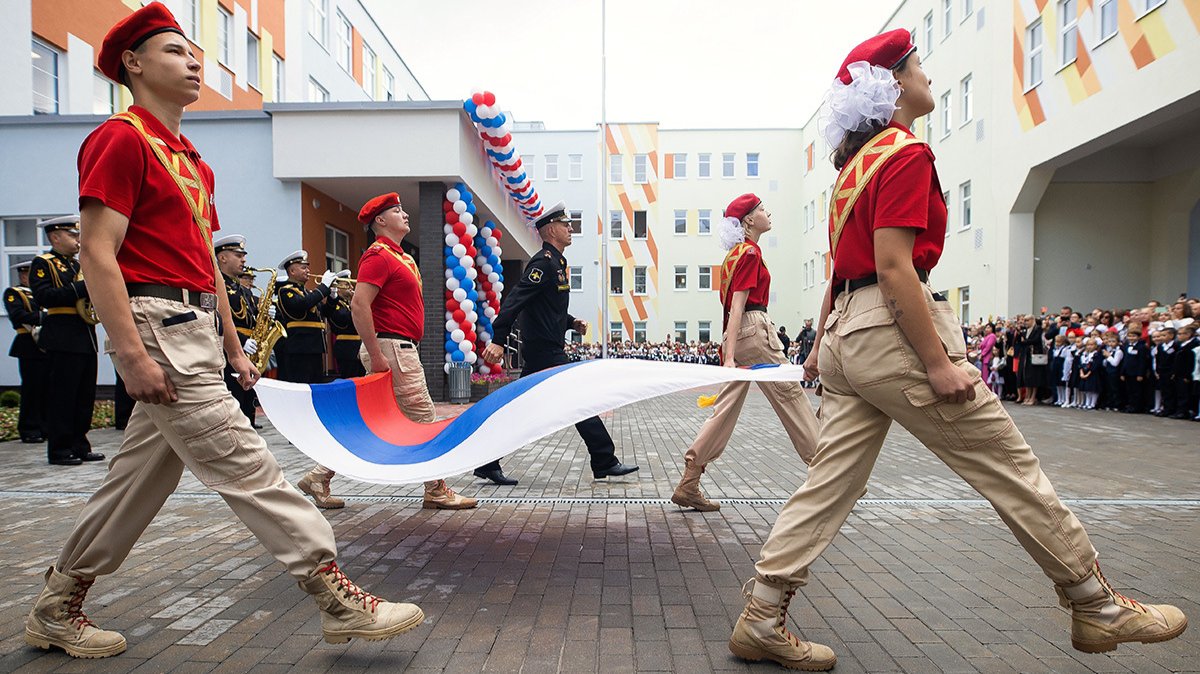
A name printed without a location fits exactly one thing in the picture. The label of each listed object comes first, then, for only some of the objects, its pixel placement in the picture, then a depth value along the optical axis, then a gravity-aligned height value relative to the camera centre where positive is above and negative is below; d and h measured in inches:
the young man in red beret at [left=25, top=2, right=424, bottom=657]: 107.2 -6.7
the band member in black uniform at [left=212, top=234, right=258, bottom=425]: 358.0 +11.3
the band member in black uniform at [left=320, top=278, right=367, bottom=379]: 458.9 -6.1
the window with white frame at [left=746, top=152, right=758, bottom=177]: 2111.2 +435.4
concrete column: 612.1 +37.9
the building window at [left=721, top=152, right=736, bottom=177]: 2117.4 +437.2
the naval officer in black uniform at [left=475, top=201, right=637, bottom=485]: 249.6 +4.2
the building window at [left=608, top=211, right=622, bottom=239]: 2091.4 +266.8
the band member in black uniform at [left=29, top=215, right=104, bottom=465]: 307.4 -10.4
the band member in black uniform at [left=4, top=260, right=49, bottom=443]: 364.8 -20.6
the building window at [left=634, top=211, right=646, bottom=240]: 2095.2 +265.9
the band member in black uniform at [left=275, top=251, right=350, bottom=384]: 422.0 -3.1
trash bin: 616.7 -49.2
